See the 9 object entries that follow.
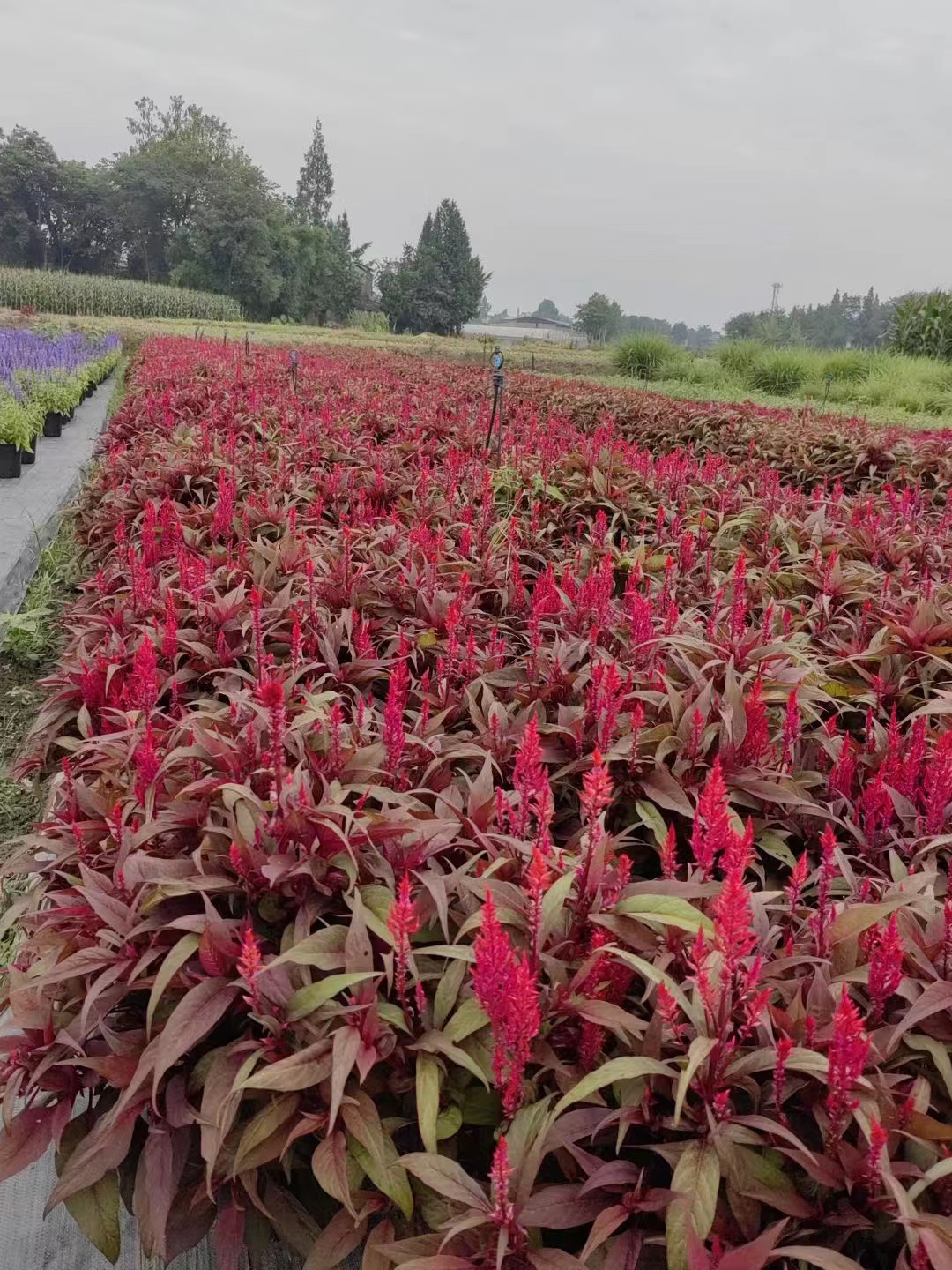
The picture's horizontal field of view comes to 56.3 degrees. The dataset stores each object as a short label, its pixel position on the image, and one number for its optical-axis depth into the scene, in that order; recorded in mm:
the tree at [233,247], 49781
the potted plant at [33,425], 7337
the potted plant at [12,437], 6730
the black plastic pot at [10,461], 6816
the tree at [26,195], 55344
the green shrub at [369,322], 47150
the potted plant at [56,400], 8727
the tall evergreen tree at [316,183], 71938
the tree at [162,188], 54031
